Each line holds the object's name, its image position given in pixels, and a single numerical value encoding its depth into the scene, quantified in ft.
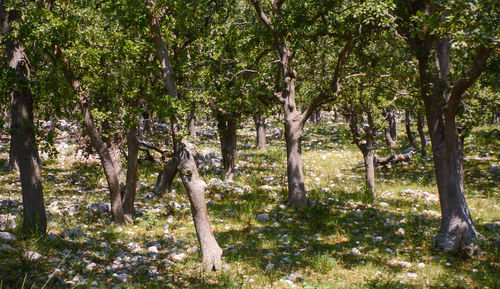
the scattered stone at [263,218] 42.91
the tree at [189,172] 27.07
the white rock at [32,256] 24.30
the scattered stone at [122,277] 24.70
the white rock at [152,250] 31.43
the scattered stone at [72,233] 32.48
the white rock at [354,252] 31.37
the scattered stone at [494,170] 71.05
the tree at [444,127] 30.35
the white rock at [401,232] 36.68
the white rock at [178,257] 30.12
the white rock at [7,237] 28.05
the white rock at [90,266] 25.85
